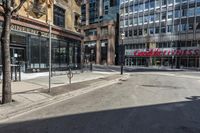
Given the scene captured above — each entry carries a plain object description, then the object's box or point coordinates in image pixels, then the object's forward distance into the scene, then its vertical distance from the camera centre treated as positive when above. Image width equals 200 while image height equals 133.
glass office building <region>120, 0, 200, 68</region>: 29.52 +7.93
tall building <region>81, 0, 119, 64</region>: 40.67 +11.40
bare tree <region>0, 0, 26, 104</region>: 5.12 +0.34
